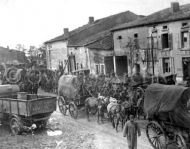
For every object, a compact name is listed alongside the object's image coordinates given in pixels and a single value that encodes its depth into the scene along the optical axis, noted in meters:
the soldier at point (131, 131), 10.93
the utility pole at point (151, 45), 28.71
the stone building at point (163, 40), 26.12
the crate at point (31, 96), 16.73
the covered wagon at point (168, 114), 10.78
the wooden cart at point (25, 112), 14.54
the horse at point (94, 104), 17.17
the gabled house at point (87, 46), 35.25
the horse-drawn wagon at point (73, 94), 18.72
